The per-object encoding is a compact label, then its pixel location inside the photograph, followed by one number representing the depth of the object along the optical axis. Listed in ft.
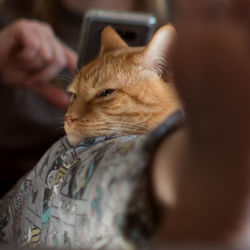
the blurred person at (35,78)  3.05
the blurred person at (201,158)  1.93
